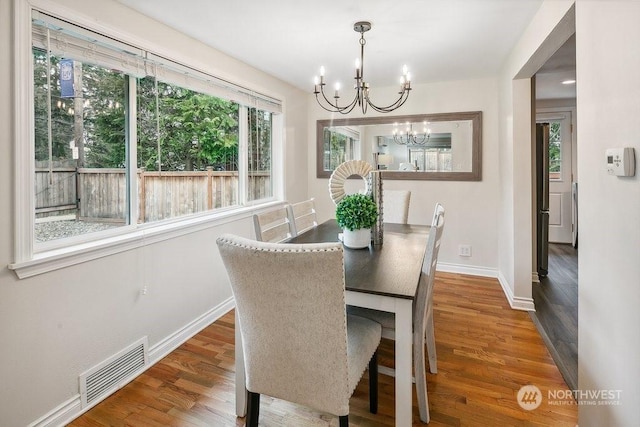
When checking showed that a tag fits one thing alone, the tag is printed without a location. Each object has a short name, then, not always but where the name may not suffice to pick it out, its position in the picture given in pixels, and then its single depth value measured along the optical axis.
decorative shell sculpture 2.40
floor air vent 1.87
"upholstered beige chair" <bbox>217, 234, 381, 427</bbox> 1.08
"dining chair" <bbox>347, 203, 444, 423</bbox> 1.59
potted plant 2.02
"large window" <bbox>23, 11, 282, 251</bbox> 1.77
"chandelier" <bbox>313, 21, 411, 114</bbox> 2.16
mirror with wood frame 3.94
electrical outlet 4.04
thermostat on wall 1.12
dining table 1.39
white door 5.37
